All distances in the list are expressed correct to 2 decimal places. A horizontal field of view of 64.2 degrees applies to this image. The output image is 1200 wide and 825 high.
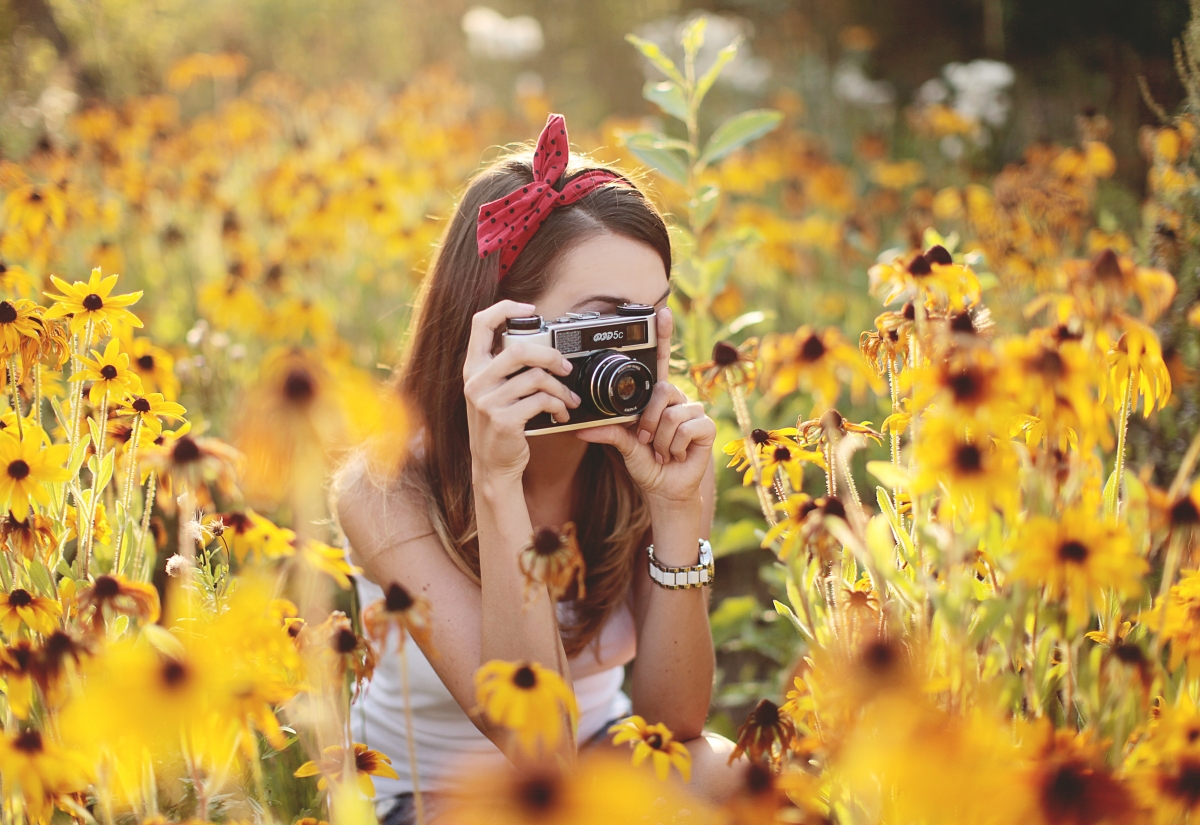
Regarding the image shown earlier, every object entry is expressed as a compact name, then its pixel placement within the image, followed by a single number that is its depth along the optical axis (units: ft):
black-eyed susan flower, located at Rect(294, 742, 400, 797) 3.31
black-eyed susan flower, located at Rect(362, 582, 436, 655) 3.00
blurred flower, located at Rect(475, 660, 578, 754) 2.90
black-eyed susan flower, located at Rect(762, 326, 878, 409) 3.62
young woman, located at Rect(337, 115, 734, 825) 4.28
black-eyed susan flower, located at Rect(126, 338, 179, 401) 5.30
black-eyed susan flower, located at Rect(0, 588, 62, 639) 3.63
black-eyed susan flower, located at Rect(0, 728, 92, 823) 2.79
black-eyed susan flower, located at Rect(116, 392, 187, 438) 4.05
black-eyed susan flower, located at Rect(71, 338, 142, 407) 3.92
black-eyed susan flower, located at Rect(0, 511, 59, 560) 3.73
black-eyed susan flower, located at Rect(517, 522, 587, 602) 3.14
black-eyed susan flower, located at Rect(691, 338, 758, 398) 4.12
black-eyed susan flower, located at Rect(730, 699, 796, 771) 3.46
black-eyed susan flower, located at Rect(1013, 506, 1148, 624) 2.56
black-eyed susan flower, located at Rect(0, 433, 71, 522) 3.66
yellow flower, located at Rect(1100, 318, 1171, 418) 3.27
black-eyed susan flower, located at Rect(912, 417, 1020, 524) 2.59
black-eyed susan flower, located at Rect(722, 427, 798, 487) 4.22
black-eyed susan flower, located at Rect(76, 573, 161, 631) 3.16
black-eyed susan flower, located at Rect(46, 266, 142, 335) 4.16
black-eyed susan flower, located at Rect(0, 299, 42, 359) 3.95
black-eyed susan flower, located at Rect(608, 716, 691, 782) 3.56
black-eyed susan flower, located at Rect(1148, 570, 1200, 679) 3.01
